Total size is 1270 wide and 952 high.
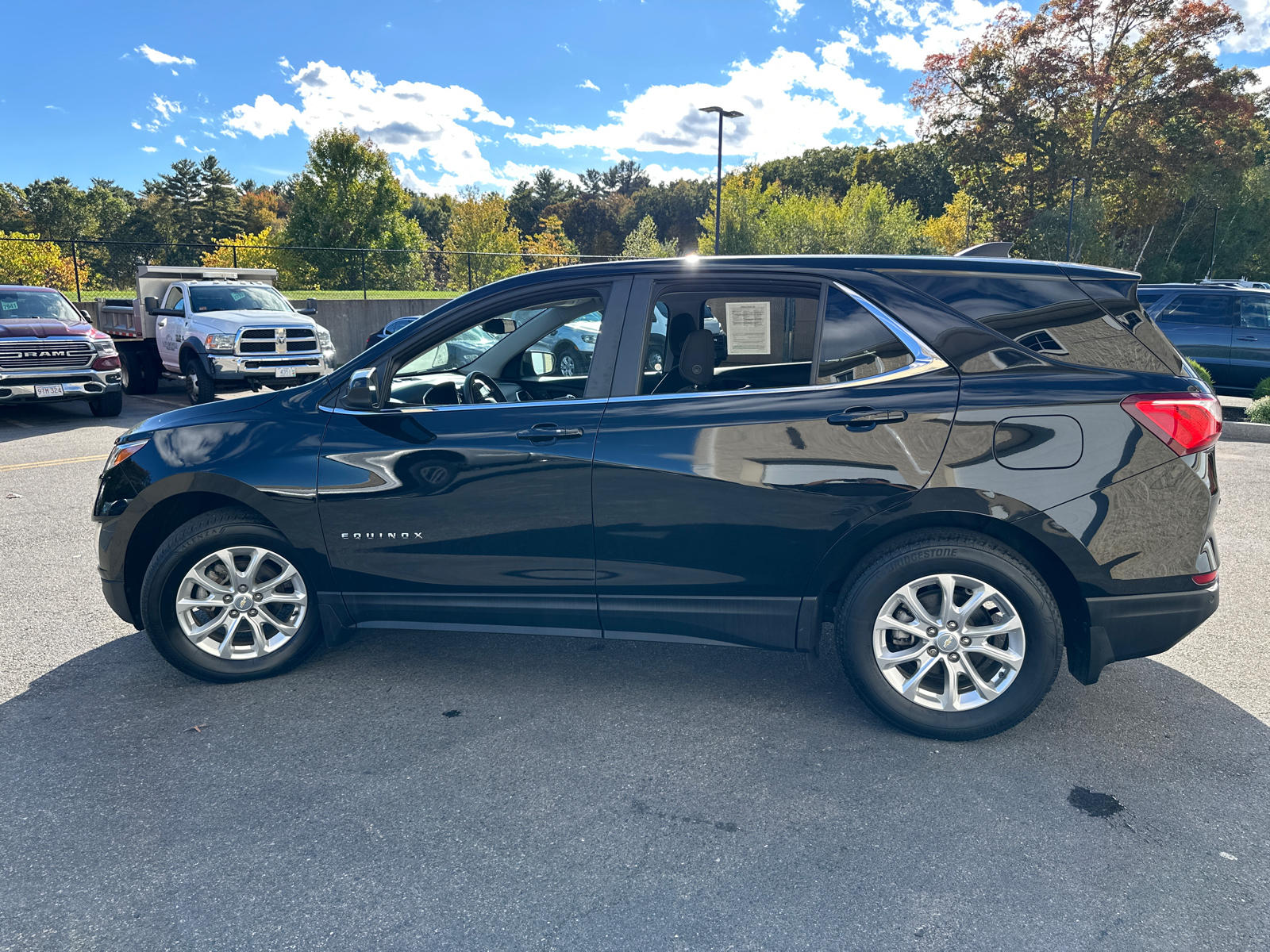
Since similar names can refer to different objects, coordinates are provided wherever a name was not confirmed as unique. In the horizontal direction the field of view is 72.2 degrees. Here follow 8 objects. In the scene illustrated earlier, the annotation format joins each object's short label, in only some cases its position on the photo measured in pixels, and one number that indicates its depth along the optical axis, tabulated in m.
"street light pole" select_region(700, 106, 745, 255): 30.75
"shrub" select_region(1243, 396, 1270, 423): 10.97
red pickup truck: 11.41
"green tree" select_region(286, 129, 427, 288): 48.81
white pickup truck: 13.67
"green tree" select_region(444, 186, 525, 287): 54.06
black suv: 3.16
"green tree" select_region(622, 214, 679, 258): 47.94
